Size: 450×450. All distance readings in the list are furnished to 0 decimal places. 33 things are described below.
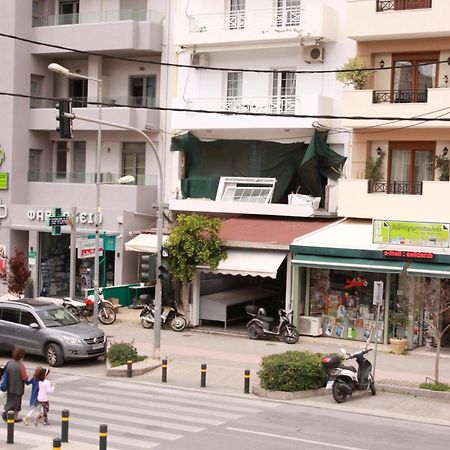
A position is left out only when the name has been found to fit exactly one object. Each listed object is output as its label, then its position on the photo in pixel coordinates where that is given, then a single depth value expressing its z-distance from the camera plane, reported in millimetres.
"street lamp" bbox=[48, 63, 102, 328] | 27484
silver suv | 24359
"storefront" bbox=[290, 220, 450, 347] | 26828
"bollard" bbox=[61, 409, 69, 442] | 14836
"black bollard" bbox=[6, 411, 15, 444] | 14875
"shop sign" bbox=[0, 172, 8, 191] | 38312
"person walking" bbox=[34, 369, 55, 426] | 16656
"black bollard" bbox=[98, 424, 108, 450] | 13648
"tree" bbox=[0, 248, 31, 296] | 34969
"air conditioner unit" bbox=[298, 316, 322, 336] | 29047
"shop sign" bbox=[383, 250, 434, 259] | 26531
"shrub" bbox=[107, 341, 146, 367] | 23719
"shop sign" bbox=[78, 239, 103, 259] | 29312
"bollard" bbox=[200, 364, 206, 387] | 21703
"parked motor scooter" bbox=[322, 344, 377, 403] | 20062
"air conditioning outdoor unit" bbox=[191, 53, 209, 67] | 34812
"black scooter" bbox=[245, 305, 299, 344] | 28328
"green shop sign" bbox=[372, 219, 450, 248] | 26641
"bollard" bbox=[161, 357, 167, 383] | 22203
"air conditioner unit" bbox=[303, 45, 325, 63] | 32281
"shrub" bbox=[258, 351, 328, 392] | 20656
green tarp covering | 32094
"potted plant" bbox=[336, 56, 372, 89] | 29766
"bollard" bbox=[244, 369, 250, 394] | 21109
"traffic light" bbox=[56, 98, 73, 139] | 21750
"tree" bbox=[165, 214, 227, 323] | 29797
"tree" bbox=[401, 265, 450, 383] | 22156
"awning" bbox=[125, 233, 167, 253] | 33312
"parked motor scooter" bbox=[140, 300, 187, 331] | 30609
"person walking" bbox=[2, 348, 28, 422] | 16500
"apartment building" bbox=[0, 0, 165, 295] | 36062
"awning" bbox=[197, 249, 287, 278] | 28983
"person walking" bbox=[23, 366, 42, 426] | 16747
